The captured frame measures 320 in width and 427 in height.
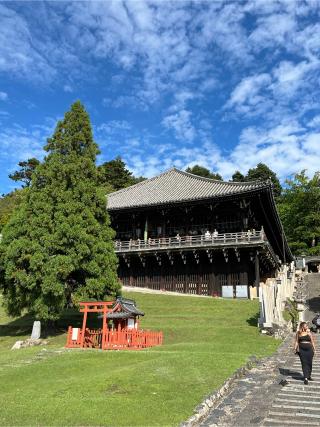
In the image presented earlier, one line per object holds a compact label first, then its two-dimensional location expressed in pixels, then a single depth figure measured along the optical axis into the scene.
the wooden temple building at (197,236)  31.81
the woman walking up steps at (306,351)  9.66
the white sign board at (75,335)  17.36
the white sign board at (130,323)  17.45
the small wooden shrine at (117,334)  16.53
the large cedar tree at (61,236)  19.34
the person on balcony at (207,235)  32.45
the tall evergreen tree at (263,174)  87.67
